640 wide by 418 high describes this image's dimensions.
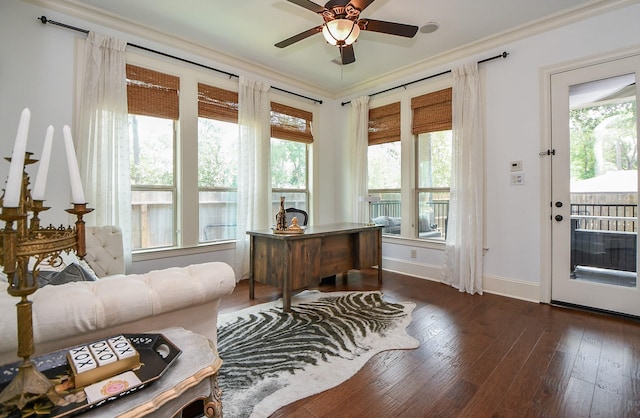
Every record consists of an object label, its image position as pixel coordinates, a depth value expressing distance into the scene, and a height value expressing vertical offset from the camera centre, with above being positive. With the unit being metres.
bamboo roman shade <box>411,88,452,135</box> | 4.00 +1.33
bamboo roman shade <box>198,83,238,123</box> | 3.83 +1.40
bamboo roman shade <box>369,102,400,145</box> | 4.61 +1.33
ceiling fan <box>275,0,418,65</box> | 2.22 +1.48
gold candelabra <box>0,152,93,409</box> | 0.72 -0.12
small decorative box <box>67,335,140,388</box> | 0.80 -0.43
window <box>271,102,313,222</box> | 4.66 +0.88
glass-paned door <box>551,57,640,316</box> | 2.85 +0.19
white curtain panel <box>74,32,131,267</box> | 2.95 +0.75
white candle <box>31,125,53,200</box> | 0.83 +0.11
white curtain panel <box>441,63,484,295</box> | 3.62 +0.33
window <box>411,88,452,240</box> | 4.08 +0.68
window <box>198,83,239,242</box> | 3.89 +0.63
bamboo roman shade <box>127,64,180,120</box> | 3.28 +1.34
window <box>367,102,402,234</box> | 4.68 +0.69
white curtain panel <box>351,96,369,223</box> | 4.92 +0.94
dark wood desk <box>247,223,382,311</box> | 3.00 -0.53
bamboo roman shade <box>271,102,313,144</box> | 4.58 +1.36
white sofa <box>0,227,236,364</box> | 0.93 -0.35
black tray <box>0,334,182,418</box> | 0.69 -0.46
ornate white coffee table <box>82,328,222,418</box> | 0.73 -0.48
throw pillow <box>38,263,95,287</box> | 1.47 -0.34
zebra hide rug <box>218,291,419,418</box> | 1.76 -1.06
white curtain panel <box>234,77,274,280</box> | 4.09 +0.58
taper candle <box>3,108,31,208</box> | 0.71 +0.08
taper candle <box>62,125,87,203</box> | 0.85 +0.11
